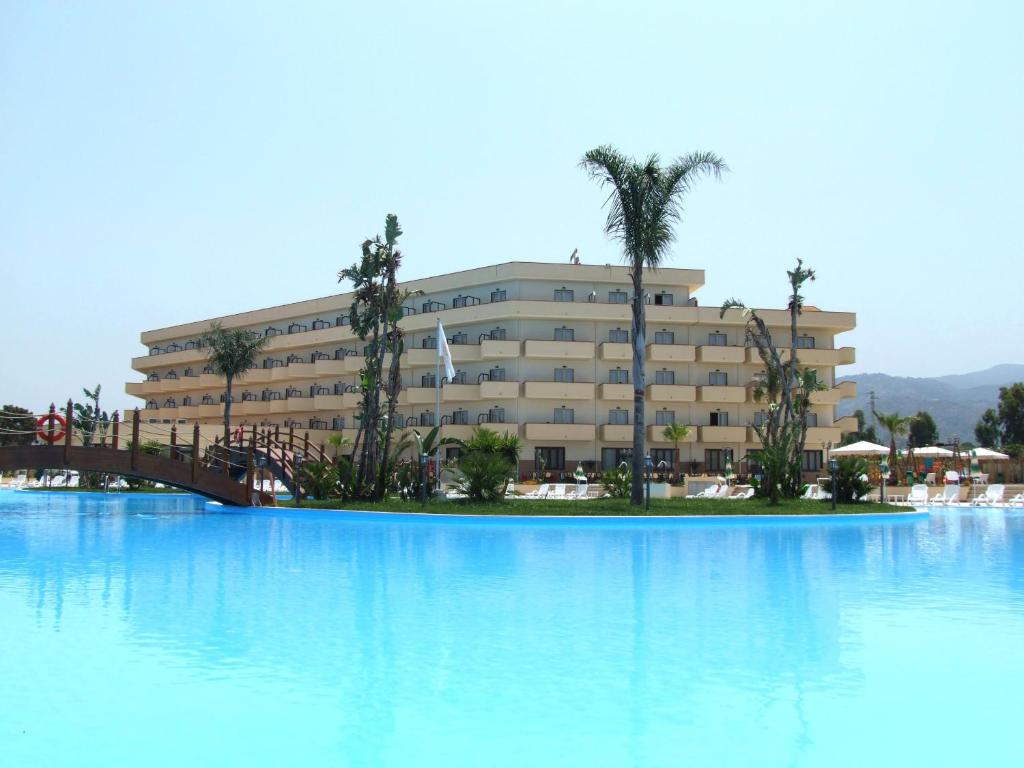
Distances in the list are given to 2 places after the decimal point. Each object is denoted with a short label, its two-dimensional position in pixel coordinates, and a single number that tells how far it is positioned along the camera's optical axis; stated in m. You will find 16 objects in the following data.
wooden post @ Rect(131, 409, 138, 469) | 27.97
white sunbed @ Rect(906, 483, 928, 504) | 40.06
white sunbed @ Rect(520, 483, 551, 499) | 39.47
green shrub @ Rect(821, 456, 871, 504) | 33.12
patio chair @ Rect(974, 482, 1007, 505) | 40.38
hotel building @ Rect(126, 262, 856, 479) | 53.91
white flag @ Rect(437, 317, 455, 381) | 35.38
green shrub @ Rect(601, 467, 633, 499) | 31.34
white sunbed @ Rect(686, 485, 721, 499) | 38.78
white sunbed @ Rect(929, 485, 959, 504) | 40.78
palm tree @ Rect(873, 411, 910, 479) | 59.53
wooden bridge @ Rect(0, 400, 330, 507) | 27.74
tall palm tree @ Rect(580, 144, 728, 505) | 28.58
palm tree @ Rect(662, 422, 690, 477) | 53.28
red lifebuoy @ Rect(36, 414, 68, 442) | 27.84
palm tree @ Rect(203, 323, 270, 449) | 55.06
